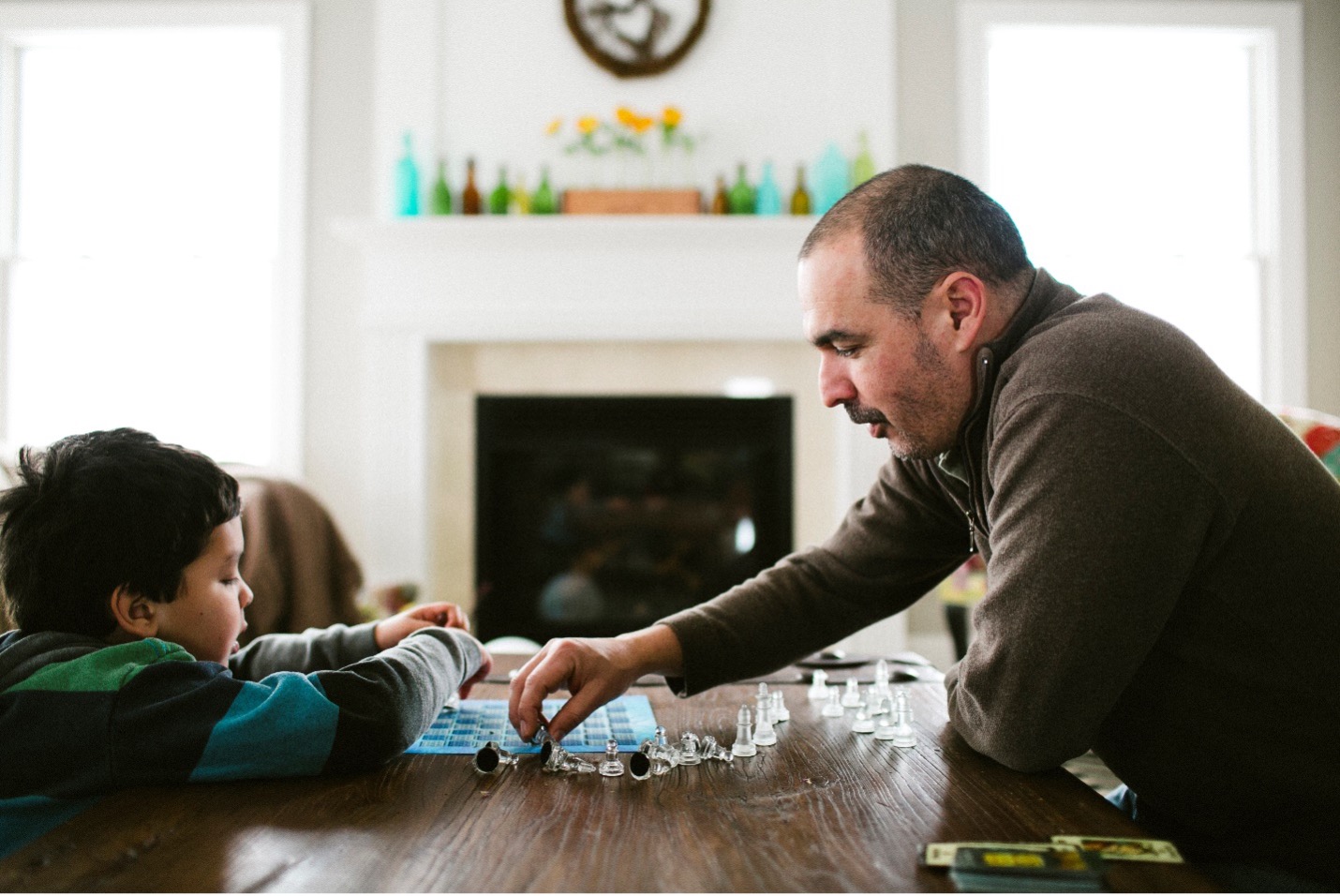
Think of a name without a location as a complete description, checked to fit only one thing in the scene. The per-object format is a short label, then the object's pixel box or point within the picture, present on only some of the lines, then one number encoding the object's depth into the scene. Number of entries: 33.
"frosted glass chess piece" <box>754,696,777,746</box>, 1.03
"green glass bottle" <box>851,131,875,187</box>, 3.62
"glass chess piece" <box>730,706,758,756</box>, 0.98
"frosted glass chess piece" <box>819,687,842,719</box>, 1.17
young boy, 0.84
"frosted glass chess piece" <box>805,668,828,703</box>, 1.26
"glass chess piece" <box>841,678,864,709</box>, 1.19
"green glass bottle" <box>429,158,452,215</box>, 3.62
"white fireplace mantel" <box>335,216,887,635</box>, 3.67
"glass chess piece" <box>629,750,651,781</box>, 0.89
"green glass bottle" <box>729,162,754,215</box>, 3.62
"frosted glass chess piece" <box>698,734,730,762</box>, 0.97
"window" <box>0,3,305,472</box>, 3.94
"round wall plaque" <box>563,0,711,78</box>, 3.76
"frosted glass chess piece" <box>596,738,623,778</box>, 0.91
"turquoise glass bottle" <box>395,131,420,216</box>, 3.62
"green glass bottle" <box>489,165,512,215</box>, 3.64
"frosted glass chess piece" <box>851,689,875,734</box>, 1.07
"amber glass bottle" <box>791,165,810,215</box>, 3.63
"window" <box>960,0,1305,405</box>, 3.94
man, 0.88
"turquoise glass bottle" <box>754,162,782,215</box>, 3.63
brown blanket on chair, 2.87
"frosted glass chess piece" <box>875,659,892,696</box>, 1.15
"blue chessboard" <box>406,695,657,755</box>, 1.02
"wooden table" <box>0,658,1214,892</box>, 0.66
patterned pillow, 2.06
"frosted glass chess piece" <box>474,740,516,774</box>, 0.91
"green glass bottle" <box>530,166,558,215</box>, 3.62
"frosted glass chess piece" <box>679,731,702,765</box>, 0.95
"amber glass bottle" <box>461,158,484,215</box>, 3.66
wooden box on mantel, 3.60
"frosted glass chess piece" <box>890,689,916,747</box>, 1.02
